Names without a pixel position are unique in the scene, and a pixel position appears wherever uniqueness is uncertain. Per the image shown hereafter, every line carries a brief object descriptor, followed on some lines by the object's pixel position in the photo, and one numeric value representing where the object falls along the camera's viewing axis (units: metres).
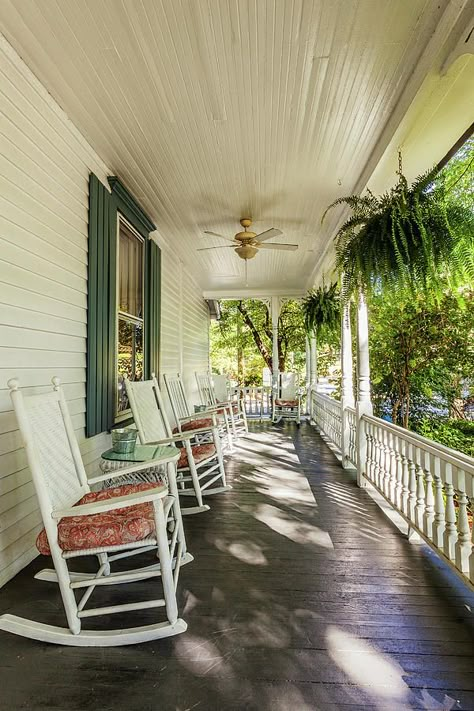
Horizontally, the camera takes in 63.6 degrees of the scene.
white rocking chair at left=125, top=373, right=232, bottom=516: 2.94
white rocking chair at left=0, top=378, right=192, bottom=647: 1.52
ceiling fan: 4.27
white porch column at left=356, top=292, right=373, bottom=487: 3.52
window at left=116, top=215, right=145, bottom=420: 3.64
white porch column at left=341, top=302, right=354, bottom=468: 4.23
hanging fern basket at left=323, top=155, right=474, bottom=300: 1.96
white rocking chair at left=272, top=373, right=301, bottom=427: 7.68
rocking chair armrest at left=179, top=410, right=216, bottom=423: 3.94
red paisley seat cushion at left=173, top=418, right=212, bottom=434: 4.52
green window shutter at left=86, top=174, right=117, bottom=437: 2.91
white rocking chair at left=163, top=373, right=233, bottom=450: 4.55
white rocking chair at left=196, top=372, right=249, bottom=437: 5.86
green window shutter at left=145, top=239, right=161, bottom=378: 4.32
